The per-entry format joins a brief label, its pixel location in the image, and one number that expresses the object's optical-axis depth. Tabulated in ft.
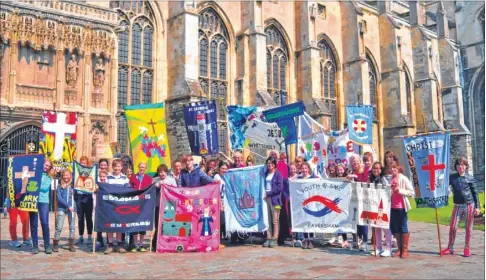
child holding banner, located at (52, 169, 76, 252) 28.63
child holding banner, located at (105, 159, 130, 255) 29.35
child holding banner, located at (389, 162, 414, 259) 26.94
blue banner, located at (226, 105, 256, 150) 42.65
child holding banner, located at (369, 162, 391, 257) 27.35
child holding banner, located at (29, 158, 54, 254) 27.50
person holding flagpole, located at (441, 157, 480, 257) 27.53
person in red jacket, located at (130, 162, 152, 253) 29.60
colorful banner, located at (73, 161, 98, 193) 29.78
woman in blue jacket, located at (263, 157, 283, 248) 30.89
